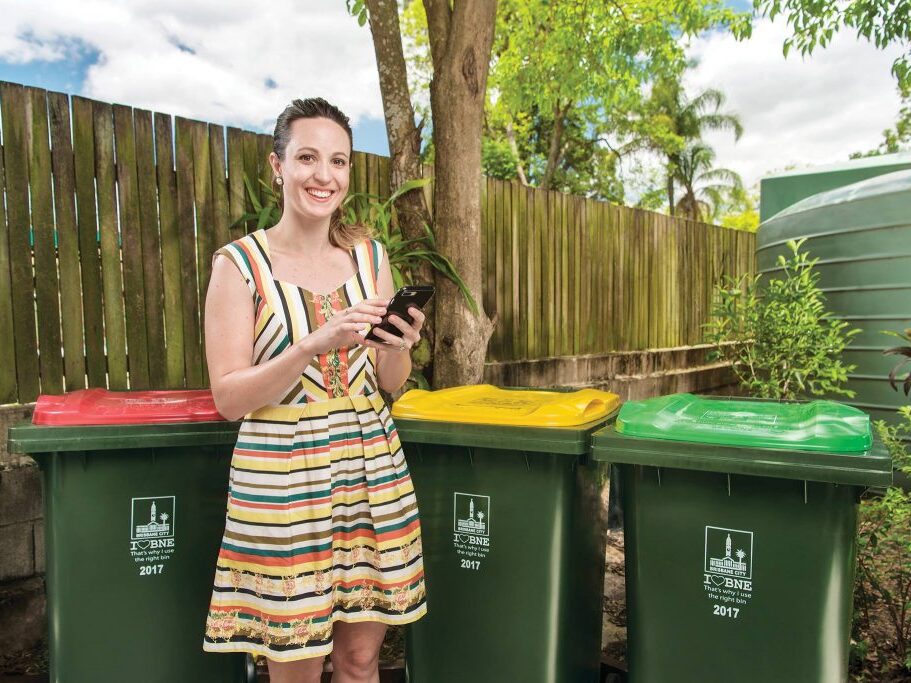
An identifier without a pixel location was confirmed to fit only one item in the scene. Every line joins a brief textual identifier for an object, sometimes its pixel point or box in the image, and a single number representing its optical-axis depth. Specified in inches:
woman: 67.8
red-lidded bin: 82.5
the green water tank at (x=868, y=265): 192.4
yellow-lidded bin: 87.0
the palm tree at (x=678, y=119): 1088.2
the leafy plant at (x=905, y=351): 102.4
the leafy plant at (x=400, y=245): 143.6
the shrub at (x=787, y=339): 140.9
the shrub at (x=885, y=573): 106.3
